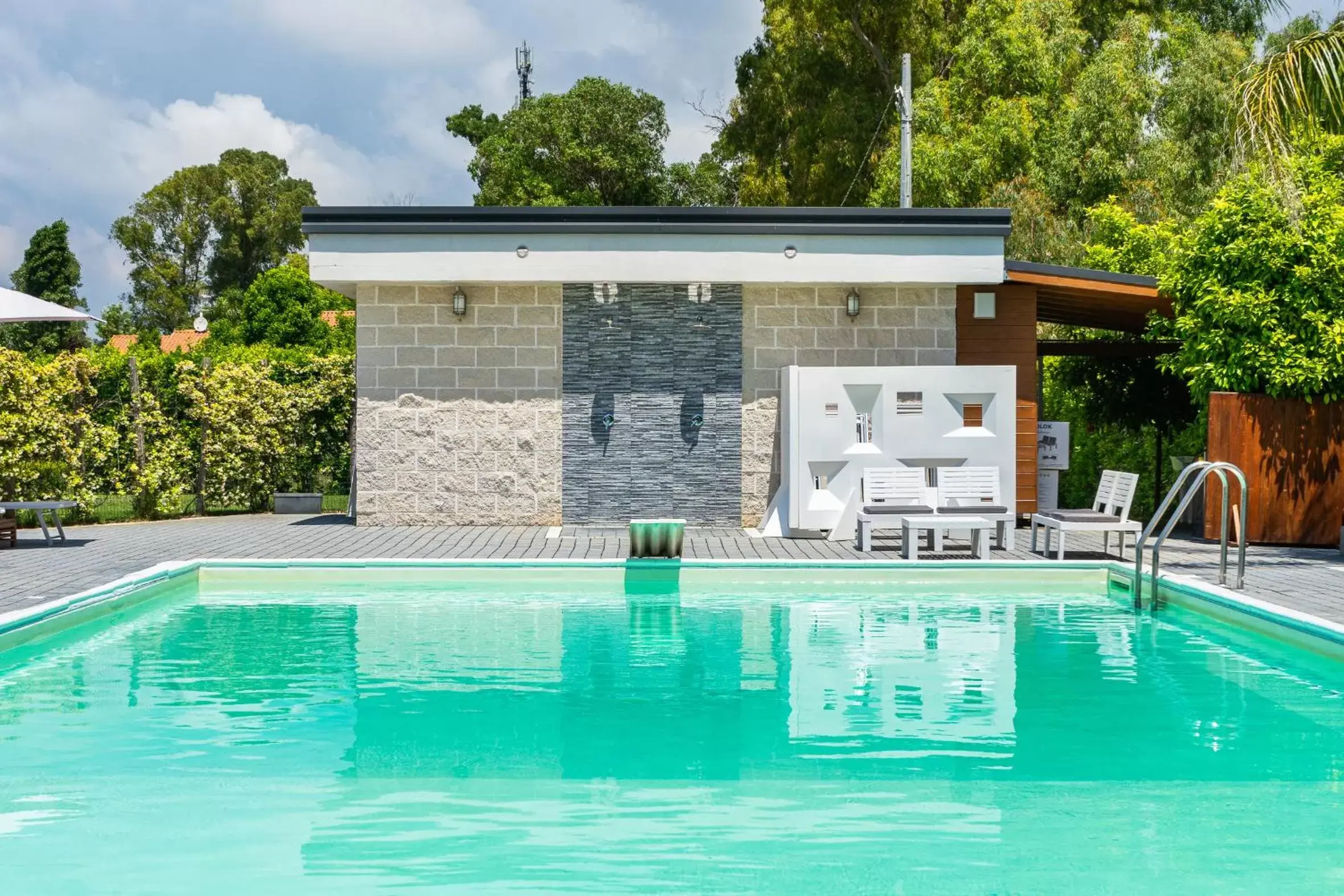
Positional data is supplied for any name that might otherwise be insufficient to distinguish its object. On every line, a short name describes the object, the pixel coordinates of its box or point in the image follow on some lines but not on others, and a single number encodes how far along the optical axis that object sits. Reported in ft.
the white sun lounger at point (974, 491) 45.47
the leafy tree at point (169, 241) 206.39
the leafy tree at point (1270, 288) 43.65
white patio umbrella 44.91
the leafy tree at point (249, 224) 207.00
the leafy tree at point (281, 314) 149.69
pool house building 49.78
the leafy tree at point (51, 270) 149.38
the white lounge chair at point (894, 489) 45.70
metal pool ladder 33.09
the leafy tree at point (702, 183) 137.59
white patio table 41.50
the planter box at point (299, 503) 58.75
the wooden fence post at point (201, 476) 57.57
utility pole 70.79
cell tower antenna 183.42
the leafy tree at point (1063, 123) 89.81
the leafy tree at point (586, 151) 134.62
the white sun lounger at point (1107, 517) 41.78
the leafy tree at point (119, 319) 196.95
